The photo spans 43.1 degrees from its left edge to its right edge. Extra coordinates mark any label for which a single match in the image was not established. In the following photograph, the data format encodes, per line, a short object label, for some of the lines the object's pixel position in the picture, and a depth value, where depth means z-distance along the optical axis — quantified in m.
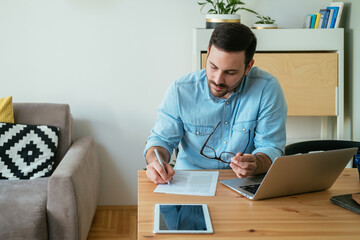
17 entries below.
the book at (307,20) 2.88
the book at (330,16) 2.82
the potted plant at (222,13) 2.71
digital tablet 1.09
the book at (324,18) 2.83
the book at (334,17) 2.81
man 1.75
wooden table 1.08
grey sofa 2.10
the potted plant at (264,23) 2.82
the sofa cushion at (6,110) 2.62
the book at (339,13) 2.80
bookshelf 2.77
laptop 1.26
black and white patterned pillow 2.54
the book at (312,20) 2.86
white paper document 1.38
